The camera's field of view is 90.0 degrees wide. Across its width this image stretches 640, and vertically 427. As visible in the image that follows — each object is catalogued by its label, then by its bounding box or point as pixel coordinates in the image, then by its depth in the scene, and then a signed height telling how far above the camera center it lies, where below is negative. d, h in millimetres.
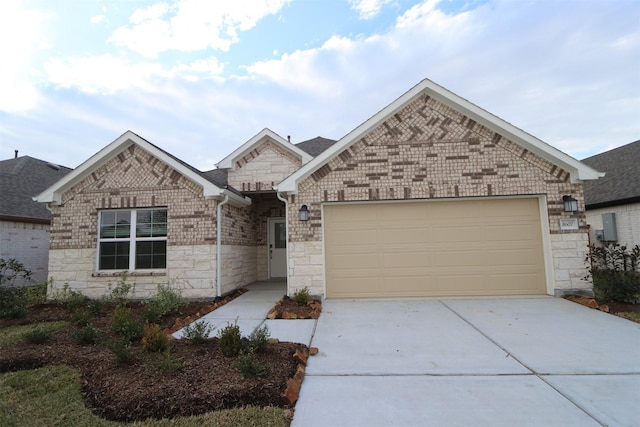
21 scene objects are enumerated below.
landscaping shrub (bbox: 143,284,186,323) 6336 -1324
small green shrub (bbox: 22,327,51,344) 4984 -1406
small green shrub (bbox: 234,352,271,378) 3473 -1369
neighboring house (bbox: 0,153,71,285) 10727 +862
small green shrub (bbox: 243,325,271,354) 4168 -1323
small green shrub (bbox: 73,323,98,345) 4957 -1388
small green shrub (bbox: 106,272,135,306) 8117 -1169
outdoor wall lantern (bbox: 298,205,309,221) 8031 +703
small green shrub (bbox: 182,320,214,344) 4605 -1335
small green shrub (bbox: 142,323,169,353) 4367 -1333
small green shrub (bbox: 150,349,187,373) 3639 -1402
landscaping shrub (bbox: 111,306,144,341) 5023 -1308
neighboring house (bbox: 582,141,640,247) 10547 +1161
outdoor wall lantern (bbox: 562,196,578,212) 7598 +741
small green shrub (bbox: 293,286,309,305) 7352 -1291
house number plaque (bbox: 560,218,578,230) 7676 +274
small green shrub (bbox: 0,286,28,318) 6879 -1251
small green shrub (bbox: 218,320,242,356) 4152 -1300
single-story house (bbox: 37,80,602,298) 7863 +686
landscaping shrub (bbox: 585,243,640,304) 6809 -970
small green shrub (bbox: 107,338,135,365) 3900 -1319
